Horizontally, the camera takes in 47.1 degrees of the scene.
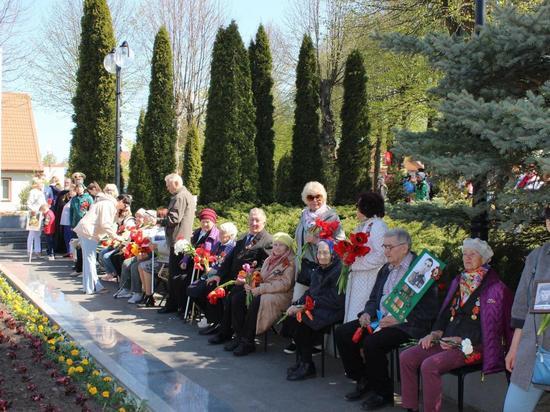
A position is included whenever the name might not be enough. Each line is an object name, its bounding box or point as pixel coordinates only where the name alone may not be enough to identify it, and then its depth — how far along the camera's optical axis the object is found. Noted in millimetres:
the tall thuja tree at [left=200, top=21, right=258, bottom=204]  15820
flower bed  5004
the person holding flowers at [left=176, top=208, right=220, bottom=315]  8867
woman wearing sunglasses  6938
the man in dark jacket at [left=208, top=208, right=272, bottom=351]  7645
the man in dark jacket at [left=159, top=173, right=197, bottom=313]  9375
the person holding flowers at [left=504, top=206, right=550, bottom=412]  3727
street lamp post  14500
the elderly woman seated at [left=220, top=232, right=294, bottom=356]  7090
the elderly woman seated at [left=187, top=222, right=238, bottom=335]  8133
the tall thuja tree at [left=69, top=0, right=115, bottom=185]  18031
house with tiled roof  42125
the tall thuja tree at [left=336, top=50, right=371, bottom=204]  17547
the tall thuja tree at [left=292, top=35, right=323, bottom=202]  17625
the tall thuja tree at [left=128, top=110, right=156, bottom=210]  17547
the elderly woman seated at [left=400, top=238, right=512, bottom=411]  4809
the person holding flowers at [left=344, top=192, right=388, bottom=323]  6211
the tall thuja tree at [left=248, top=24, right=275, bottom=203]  17656
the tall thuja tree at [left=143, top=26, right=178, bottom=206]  18172
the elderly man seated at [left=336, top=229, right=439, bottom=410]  5441
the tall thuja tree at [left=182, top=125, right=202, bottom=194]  26656
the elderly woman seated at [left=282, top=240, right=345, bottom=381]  6328
